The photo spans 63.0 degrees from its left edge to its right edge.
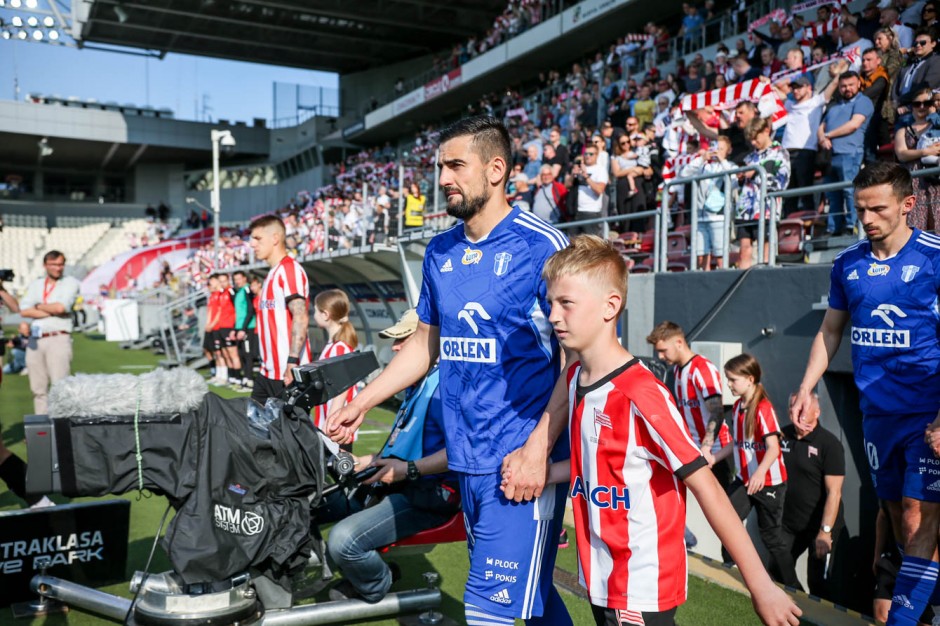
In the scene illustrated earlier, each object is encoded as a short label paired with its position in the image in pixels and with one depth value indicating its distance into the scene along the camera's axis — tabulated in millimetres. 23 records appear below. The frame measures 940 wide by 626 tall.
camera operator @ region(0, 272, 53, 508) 5094
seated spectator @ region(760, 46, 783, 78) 10836
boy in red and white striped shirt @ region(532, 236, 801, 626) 2262
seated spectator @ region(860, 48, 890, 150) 7457
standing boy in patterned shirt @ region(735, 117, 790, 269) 7429
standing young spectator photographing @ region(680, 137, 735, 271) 7547
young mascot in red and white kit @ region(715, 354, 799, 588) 5230
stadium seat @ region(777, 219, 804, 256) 7238
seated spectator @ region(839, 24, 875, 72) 9202
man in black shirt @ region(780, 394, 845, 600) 5336
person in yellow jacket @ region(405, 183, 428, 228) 14750
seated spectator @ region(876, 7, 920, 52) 8617
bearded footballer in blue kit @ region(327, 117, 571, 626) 2516
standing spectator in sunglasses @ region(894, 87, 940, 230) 6199
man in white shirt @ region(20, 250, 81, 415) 7613
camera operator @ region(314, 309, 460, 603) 3578
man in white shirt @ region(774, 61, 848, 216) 8195
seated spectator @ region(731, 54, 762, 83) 10773
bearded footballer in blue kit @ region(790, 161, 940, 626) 3404
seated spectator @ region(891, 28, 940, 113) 6988
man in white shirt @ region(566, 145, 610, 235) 9930
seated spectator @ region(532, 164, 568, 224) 10711
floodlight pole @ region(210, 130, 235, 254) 21522
